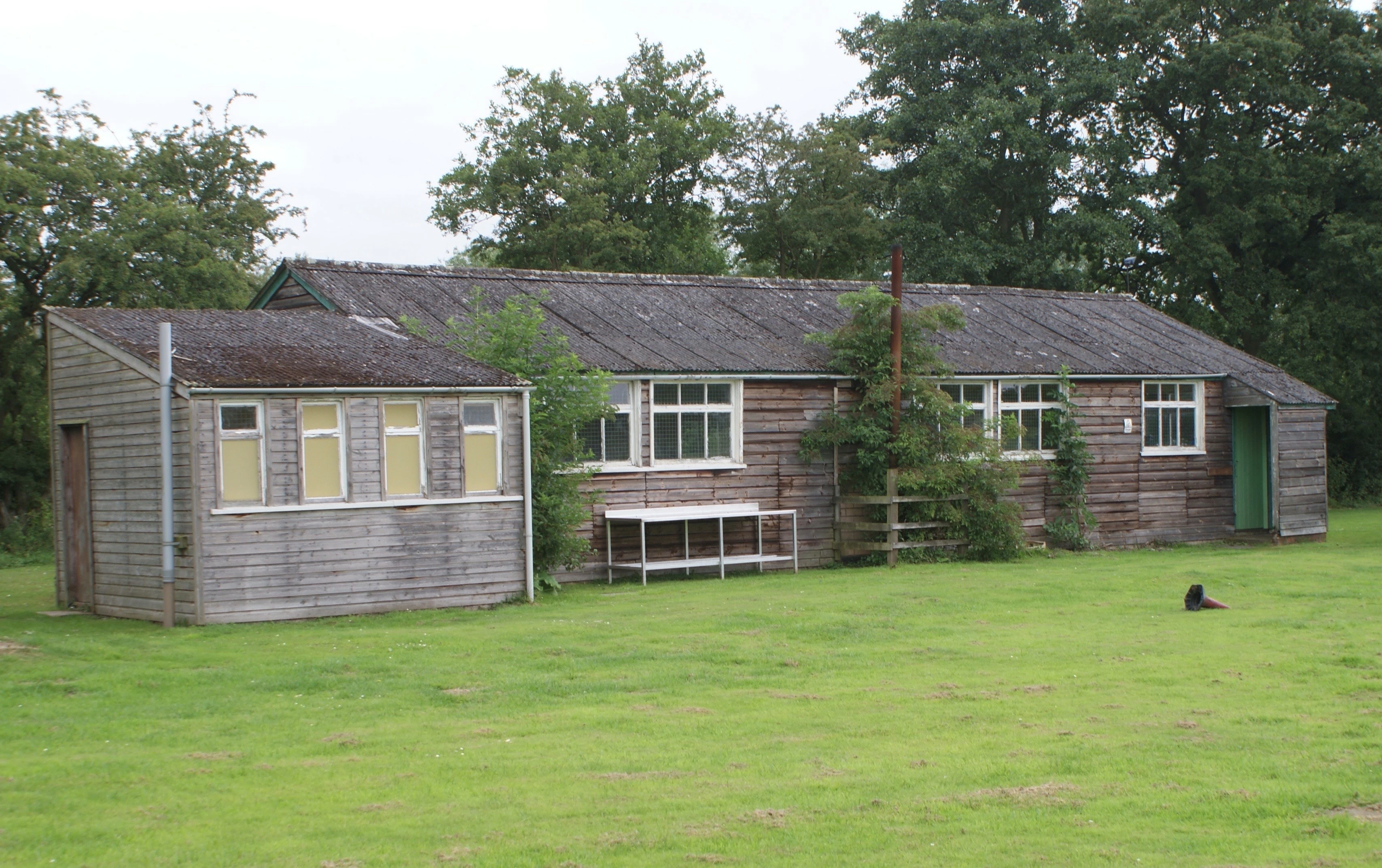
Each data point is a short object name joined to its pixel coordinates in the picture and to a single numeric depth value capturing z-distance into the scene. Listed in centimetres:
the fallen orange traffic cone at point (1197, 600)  1564
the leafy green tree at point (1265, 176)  3591
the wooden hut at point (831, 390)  2077
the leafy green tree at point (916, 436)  2194
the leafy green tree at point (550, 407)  1781
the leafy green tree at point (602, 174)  4128
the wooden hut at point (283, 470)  1501
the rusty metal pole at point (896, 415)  2178
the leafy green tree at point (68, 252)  2862
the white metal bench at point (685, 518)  1975
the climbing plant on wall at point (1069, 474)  2466
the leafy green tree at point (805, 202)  4188
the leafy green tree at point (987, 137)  3881
